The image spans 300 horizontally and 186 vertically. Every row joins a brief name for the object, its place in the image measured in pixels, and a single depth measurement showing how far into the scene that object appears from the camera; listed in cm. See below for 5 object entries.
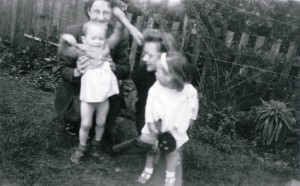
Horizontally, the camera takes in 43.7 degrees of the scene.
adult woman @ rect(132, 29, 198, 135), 336
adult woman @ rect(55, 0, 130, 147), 349
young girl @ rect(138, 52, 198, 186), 313
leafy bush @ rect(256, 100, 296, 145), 470
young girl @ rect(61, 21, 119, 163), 339
